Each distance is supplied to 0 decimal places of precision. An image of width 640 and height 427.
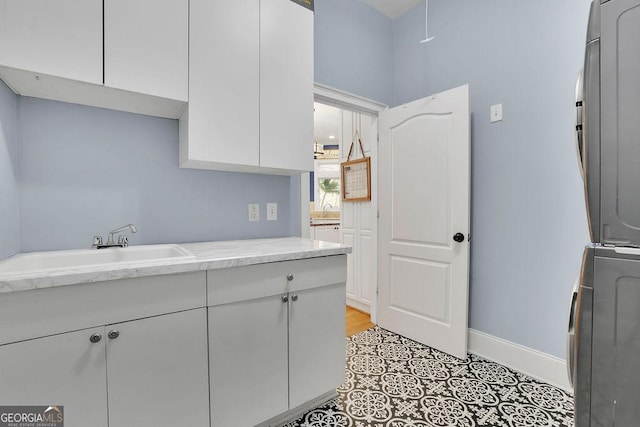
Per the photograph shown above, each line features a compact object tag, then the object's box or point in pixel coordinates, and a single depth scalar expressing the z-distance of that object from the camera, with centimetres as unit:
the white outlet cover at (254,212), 211
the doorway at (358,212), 252
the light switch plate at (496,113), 225
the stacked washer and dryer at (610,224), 83
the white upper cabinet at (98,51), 118
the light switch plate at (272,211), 219
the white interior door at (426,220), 230
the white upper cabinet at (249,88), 158
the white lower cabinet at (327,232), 459
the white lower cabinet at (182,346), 100
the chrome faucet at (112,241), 154
